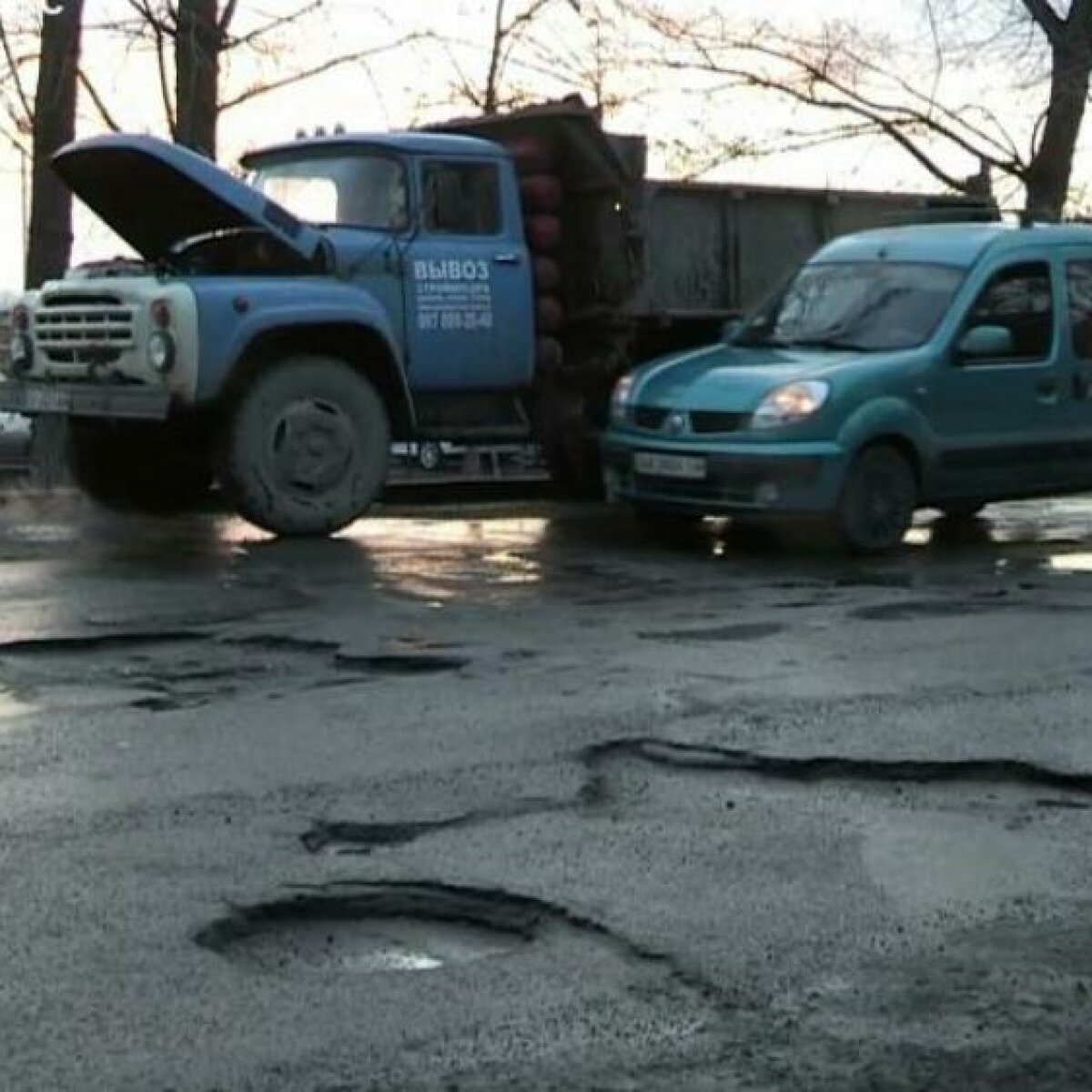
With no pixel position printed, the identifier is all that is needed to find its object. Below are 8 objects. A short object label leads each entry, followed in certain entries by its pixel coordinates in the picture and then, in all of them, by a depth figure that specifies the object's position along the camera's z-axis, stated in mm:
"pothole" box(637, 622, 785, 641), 8461
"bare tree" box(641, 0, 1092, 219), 24422
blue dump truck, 11516
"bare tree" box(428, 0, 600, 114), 26141
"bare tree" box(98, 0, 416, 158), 19125
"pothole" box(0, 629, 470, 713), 7262
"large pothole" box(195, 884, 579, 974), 4320
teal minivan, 11273
